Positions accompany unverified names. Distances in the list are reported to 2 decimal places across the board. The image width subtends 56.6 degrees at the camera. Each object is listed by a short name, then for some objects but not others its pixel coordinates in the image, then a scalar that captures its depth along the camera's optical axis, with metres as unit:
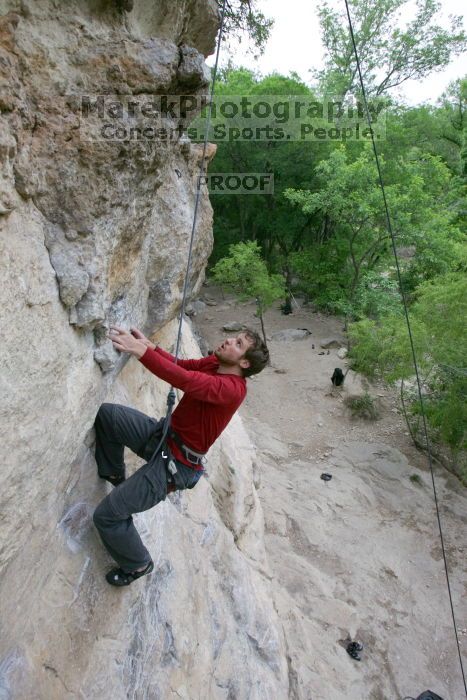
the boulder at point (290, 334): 15.01
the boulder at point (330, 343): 14.54
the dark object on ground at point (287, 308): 17.11
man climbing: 2.79
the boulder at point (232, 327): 15.35
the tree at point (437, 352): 8.16
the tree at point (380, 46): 19.09
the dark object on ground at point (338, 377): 11.68
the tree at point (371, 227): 12.10
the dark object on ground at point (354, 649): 5.27
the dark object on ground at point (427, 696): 4.95
